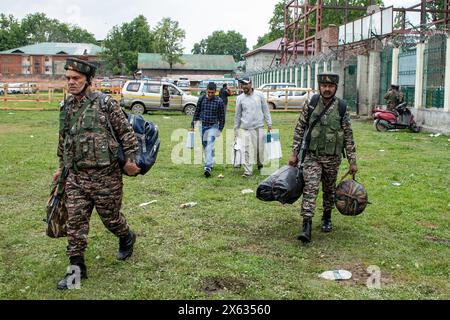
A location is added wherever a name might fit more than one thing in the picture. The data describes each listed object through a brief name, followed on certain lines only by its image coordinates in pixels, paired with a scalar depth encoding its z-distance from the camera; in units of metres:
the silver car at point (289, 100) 27.02
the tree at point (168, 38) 65.00
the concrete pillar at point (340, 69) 25.02
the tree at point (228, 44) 125.31
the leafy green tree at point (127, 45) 73.85
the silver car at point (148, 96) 23.97
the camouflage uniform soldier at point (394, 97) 17.38
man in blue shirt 9.15
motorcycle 16.84
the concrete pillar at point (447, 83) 15.07
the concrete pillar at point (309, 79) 30.68
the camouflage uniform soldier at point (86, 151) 4.41
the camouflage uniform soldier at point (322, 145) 5.56
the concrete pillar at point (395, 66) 19.12
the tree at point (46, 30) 110.31
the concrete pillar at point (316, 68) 28.88
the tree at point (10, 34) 98.94
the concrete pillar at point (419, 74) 16.86
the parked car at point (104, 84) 41.01
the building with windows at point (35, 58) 88.12
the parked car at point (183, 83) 52.93
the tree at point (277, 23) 75.50
